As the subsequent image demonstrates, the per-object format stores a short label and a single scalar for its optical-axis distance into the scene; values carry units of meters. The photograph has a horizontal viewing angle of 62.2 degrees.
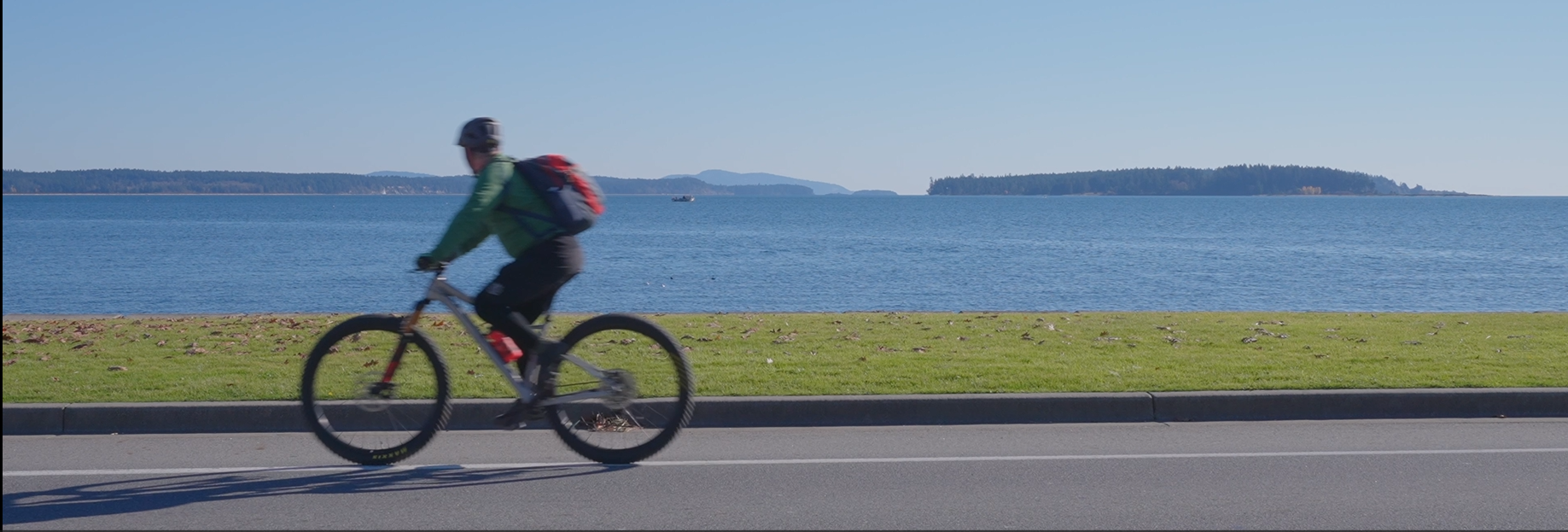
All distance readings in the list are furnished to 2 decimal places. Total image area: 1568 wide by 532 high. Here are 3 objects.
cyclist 5.62
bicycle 5.93
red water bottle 5.95
